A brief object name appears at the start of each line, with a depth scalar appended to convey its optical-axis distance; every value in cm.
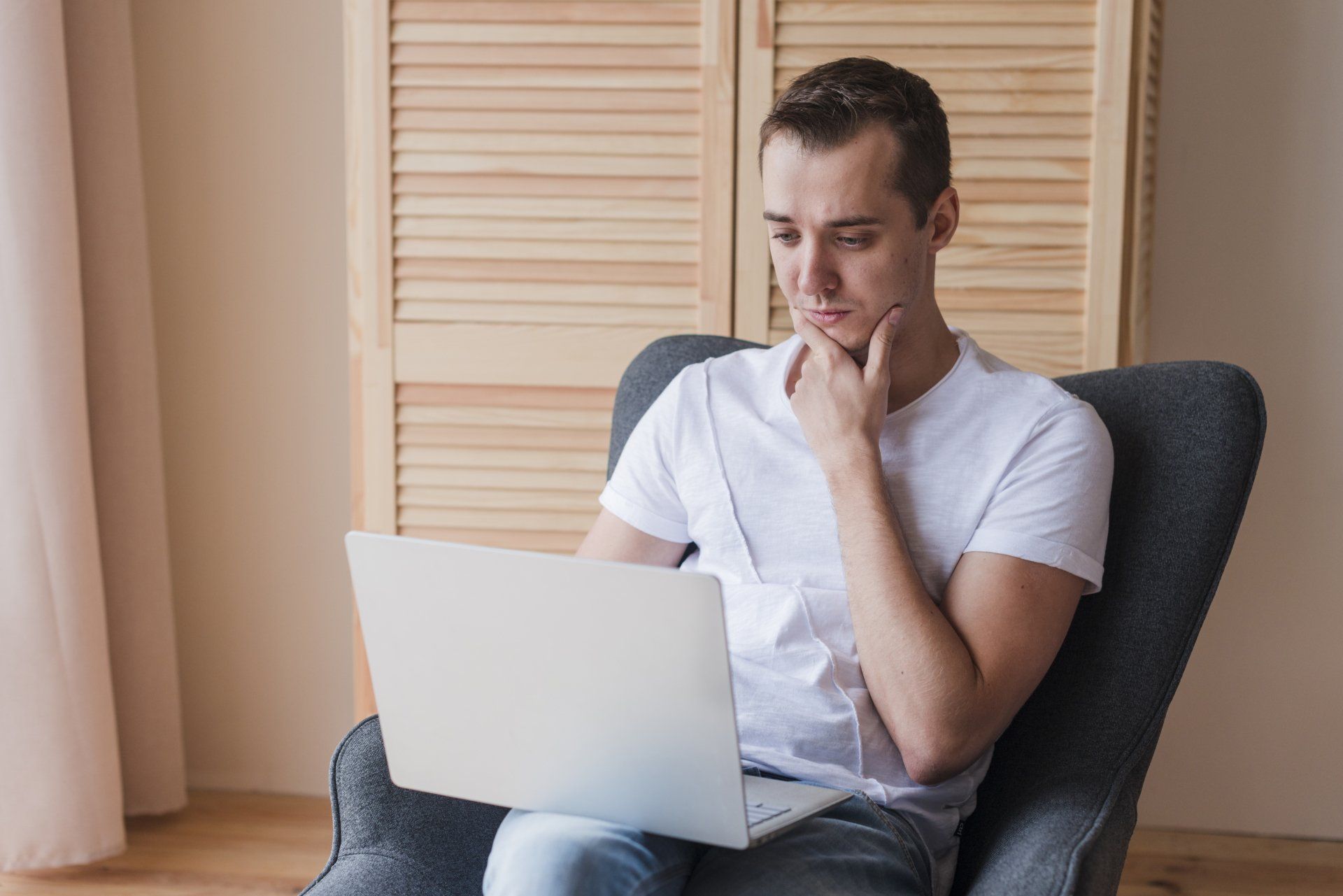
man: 265
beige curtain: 334
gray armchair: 267
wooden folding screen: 322
